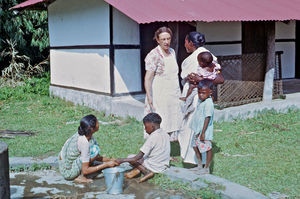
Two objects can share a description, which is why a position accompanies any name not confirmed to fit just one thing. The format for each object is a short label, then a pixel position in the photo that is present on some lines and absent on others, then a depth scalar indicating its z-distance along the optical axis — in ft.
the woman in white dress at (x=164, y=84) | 17.57
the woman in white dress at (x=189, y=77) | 16.74
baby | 15.70
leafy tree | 49.65
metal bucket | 14.42
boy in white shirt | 15.57
